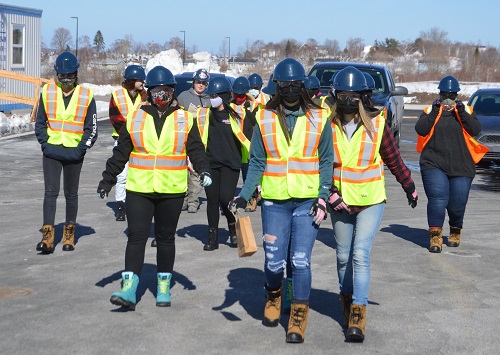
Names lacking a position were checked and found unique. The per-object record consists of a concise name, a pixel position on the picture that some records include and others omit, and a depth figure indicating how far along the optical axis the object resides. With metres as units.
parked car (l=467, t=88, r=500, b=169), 19.94
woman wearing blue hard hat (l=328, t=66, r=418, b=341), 6.84
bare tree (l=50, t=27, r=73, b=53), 126.56
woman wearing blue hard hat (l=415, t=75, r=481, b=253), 10.62
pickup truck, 19.78
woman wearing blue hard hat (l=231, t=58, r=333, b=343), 6.77
